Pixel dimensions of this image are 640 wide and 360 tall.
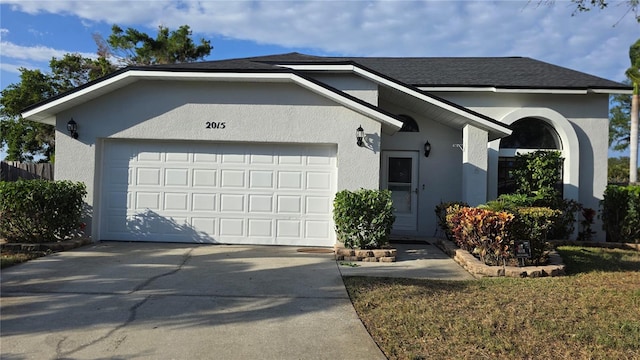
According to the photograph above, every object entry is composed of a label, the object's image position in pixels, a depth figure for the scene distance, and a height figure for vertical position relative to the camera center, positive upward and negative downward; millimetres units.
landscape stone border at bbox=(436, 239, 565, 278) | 6969 -1216
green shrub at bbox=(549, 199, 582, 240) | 10883 -595
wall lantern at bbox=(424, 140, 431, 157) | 11431 +1145
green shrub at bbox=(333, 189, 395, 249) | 8211 -562
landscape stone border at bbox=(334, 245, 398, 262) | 8055 -1218
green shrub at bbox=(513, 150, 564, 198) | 10797 +582
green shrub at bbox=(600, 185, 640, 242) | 10961 -380
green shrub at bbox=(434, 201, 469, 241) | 9461 -447
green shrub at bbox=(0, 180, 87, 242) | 7992 -592
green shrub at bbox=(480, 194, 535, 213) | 8146 -173
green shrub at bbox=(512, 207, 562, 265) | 7348 -566
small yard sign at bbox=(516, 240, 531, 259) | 7211 -907
